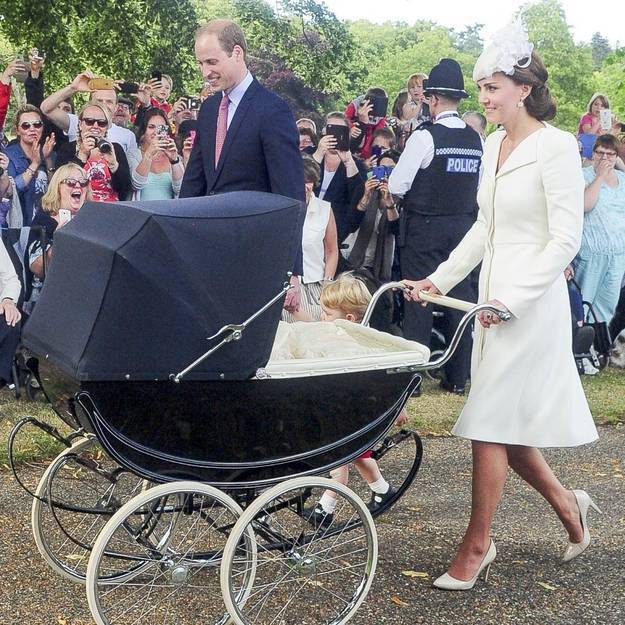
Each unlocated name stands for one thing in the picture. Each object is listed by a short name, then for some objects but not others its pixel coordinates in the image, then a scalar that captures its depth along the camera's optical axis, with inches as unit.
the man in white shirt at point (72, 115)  347.9
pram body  138.5
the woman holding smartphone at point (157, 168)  329.7
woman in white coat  164.9
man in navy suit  203.6
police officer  319.3
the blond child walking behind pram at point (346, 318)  181.2
